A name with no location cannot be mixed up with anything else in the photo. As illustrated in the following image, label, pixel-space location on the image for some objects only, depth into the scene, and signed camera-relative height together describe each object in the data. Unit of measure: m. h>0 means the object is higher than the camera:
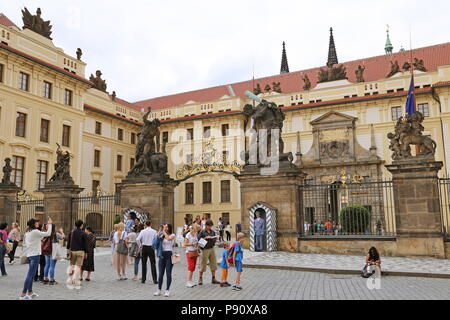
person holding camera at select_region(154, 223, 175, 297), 8.03 -0.71
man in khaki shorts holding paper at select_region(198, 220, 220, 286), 9.30 -0.75
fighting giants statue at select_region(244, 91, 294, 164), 16.27 +3.76
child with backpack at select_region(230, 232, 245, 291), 8.50 -0.81
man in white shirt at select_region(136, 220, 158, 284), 9.53 -0.62
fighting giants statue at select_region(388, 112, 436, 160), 14.15 +2.60
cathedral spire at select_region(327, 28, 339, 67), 57.94 +22.91
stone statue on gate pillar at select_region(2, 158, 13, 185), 20.75 +2.36
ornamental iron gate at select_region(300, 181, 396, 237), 15.10 -0.35
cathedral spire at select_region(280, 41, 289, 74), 65.31 +24.00
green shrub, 18.19 +0.01
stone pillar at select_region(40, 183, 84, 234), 19.17 +0.72
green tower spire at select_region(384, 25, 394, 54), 78.86 +32.04
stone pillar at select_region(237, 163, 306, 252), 15.34 +0.72
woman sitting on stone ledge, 9.34 -1.02
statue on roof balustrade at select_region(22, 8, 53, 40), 32.75 +15.68
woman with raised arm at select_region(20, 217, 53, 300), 7.72 -0.55
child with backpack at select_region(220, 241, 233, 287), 8.79 -1.01
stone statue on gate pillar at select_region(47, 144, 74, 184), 19.69 +2.24
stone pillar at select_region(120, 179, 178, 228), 17.70 +0.90
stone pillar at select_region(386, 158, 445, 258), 13.37 +0.20
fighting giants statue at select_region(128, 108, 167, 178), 18.34 +2.69
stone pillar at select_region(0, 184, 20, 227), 20.50 +0.76
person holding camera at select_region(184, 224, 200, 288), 8.98 -0.68
